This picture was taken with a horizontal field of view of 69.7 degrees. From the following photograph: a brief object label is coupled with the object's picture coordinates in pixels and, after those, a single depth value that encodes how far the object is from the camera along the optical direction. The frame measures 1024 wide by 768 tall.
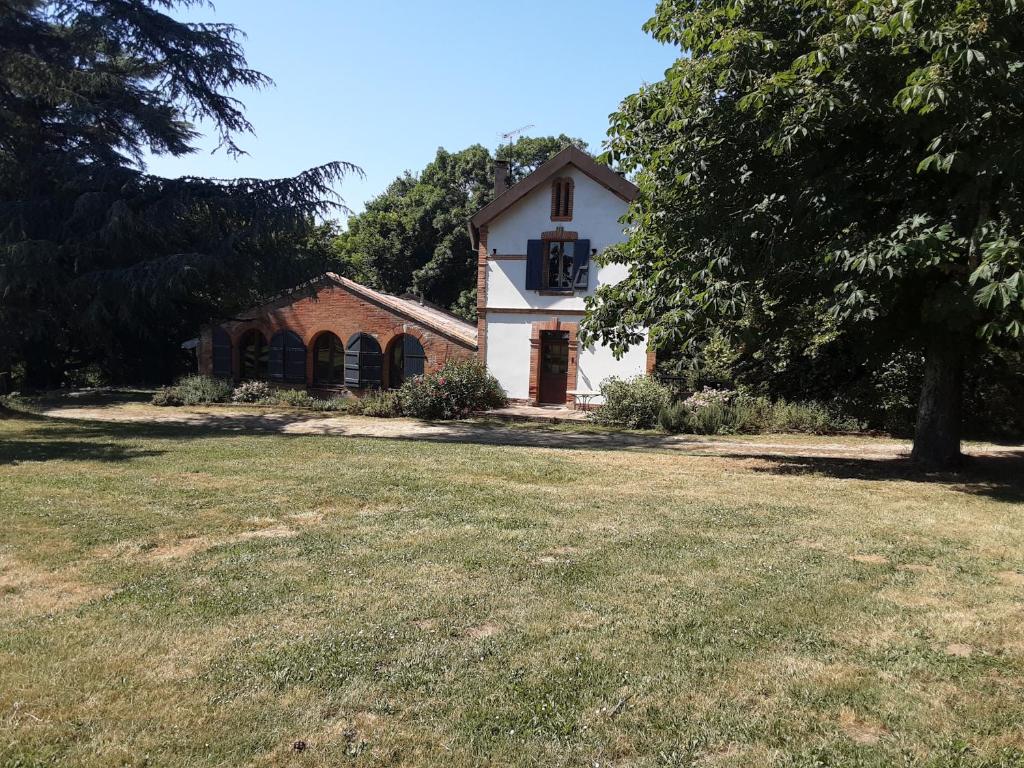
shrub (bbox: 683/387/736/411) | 17.89
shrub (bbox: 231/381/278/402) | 22.59
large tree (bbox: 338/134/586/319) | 35.50
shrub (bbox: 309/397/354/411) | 21.33
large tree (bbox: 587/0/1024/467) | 7.36
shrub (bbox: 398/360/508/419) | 19.34
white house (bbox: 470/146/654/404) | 20.61
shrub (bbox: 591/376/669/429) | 18.05
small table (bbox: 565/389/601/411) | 20.70
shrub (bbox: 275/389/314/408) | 21.92
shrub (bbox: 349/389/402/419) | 19.86
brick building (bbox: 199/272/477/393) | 22.25
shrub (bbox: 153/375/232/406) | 22.20
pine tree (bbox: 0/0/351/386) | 16.83
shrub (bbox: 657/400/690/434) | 17.25
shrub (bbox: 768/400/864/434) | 16.41
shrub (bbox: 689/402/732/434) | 16.91
